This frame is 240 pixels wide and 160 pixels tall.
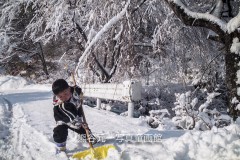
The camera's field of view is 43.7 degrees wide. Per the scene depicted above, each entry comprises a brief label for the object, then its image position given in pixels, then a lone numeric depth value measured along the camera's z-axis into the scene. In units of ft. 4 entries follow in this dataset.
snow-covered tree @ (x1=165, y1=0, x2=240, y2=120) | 15.67
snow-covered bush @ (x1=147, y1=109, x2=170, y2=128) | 22.85
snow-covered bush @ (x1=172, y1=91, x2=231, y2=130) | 20.91
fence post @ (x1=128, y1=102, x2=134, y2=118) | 23.02
